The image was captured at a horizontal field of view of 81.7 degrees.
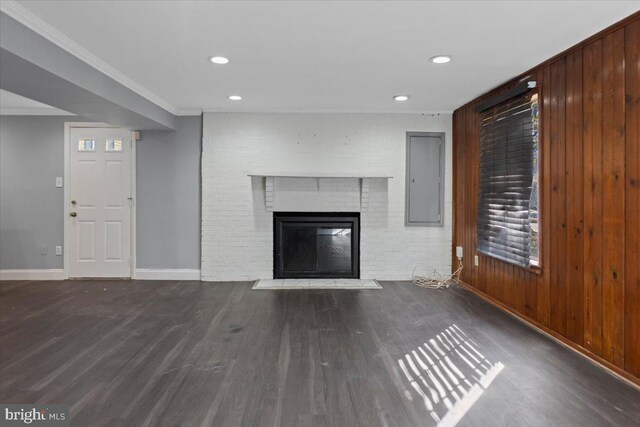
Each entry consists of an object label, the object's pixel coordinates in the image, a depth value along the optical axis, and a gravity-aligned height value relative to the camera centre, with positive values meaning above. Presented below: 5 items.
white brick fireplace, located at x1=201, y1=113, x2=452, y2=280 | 4.94 +0.52
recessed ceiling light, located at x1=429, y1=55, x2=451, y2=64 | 3.03 +1.25
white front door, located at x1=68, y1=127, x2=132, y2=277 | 5.01 +0.10
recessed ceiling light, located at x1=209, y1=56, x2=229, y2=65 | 3.04 +1.24
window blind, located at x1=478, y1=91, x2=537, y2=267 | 3.33 +0.30
